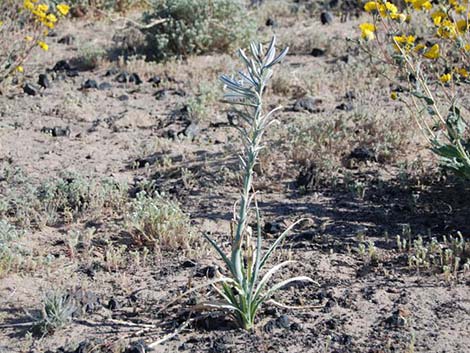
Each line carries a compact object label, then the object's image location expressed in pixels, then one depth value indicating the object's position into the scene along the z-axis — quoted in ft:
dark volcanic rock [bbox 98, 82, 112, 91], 27.48
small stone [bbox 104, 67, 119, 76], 28.80
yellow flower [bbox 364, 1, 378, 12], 17.12
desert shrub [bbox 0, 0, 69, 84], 25.06
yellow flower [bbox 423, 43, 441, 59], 17.20
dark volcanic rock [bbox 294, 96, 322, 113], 25.15
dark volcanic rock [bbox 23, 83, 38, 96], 26.81
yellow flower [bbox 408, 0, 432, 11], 16.99
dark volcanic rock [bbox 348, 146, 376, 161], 21.30
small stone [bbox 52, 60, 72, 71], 29.48
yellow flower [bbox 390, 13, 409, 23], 17.12
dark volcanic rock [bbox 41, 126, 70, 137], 23.95
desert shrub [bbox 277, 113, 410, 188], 20.77
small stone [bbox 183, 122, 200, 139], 23.47
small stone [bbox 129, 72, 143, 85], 27.96
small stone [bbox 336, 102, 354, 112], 24.95
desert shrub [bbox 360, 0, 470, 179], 16.71
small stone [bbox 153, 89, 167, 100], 26.63
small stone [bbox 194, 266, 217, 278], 16.30
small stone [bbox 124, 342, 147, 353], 13.85
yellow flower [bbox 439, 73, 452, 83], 17.17
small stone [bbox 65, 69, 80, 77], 28.83
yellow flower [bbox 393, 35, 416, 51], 17.37
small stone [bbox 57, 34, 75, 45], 32.30
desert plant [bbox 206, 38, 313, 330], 12.87
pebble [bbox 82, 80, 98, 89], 27.58
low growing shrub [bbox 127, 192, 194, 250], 17.49
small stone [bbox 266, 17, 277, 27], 33.80
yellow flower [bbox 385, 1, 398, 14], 16.88
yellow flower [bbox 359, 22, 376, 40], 17.34
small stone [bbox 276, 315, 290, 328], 14.46
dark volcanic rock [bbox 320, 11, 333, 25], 33.88
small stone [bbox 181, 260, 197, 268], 16.80
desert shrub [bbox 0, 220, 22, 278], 16.57
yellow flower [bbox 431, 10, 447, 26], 17.31
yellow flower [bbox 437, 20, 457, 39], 16.84
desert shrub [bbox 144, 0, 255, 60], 29.53
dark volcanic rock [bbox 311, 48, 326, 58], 30.32
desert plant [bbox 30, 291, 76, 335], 14.55
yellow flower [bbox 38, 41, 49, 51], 24.78
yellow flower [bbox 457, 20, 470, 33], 17.07
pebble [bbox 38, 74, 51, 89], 27.50
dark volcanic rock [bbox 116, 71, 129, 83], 28.19
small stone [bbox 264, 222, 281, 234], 18.16
